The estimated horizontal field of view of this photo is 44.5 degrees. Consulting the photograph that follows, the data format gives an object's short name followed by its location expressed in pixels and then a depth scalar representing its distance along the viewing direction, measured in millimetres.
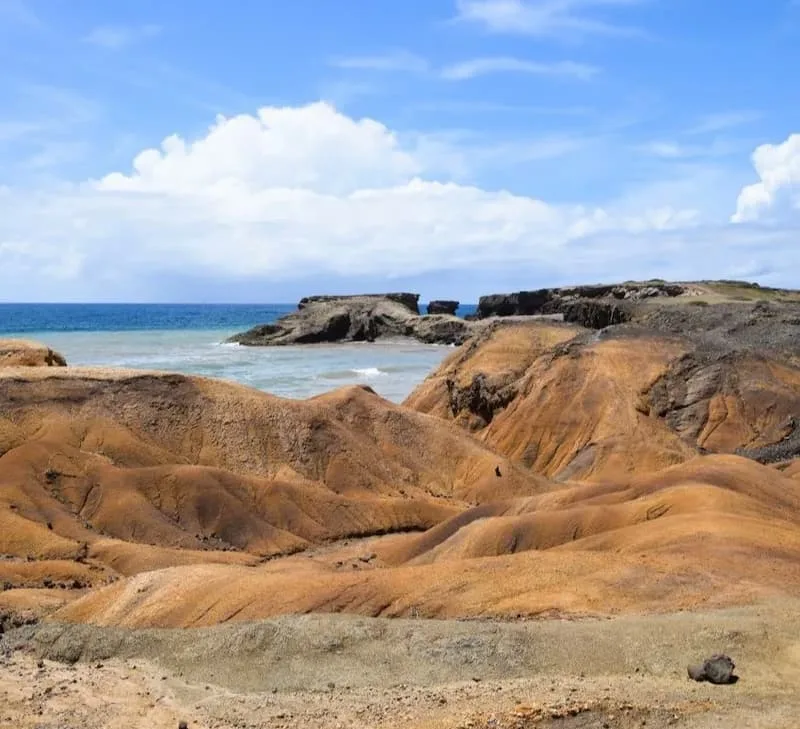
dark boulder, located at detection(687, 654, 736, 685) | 10430
